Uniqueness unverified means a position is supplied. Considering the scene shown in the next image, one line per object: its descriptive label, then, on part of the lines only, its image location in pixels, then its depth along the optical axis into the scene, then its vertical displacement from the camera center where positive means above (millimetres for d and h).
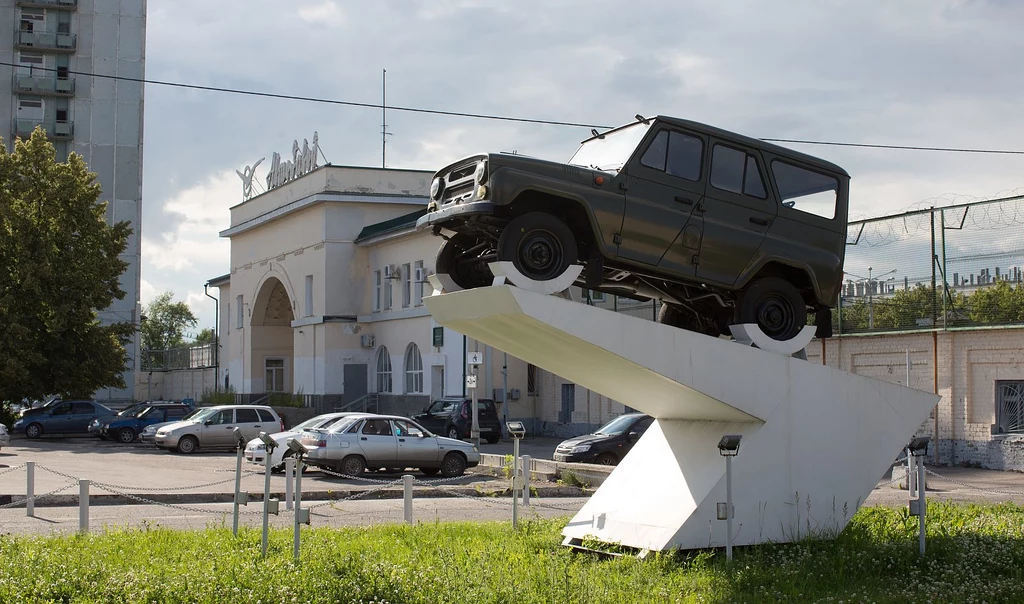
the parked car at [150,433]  36316 -2138
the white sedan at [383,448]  24062 -1746
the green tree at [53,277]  41969 +3582
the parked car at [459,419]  39156 -1733
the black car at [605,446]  25500 -1736
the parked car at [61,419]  42250 -1942
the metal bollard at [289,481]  12844 -1446
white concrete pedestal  11266 -558
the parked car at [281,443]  24766 -1739
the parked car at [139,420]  40031 -1867
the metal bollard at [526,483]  18566 -1908
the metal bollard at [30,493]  16812 -1929
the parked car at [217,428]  33000 -1763
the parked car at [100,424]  41219 -2080
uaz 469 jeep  10742 +1555
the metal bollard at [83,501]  14034 -1696
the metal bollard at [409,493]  15742 -1759
